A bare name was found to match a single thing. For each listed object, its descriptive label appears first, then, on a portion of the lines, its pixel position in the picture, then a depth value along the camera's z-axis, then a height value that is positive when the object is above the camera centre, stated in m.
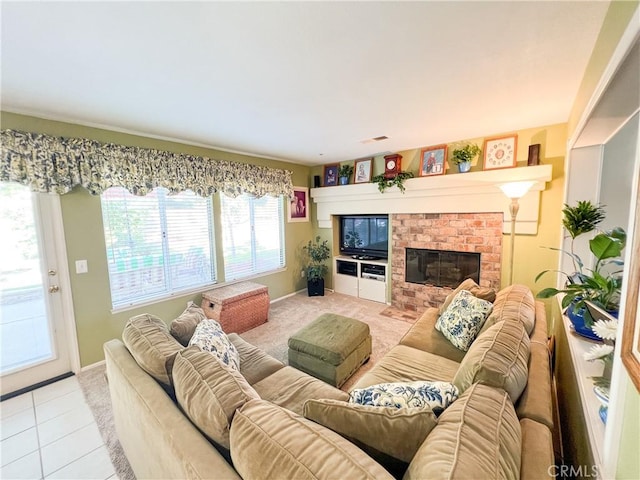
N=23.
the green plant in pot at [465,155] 3.31 +0.73
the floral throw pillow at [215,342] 1.56 -0.74
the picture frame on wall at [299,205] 4.75 +0.22
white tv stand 4.38 -1.05
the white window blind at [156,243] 2.85 -0.26
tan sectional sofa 0.78 -0.72
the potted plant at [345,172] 4.51 +0.75
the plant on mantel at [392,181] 3.82 +0.52
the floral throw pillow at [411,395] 1.10 -0.76
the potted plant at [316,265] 4.76 -0.88
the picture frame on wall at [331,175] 4.73 +0.75
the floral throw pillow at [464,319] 2.01 -0.82
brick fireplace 3.40 -0.38
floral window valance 2.19 +0.55
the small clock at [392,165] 3.94 +0.75
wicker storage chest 3.26 -1.10
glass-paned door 2.25 -0.61
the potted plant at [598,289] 1.33 -0.40
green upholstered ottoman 2.21 -1.14
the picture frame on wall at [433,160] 3.59 +0.74
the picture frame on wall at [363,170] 4.31 +0.76
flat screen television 4.50 -0.34
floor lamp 2.62 +0.22
